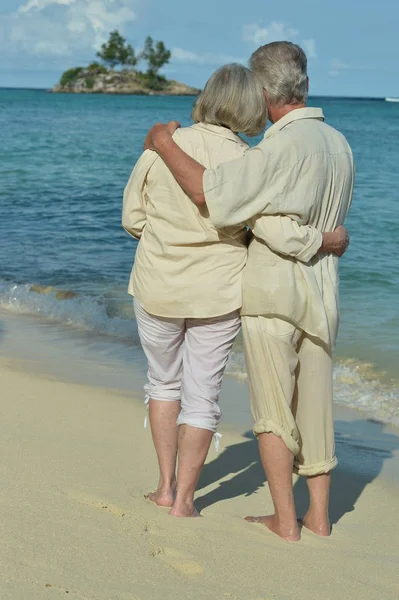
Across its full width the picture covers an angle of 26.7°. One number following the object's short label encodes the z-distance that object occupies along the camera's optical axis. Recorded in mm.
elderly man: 3026
